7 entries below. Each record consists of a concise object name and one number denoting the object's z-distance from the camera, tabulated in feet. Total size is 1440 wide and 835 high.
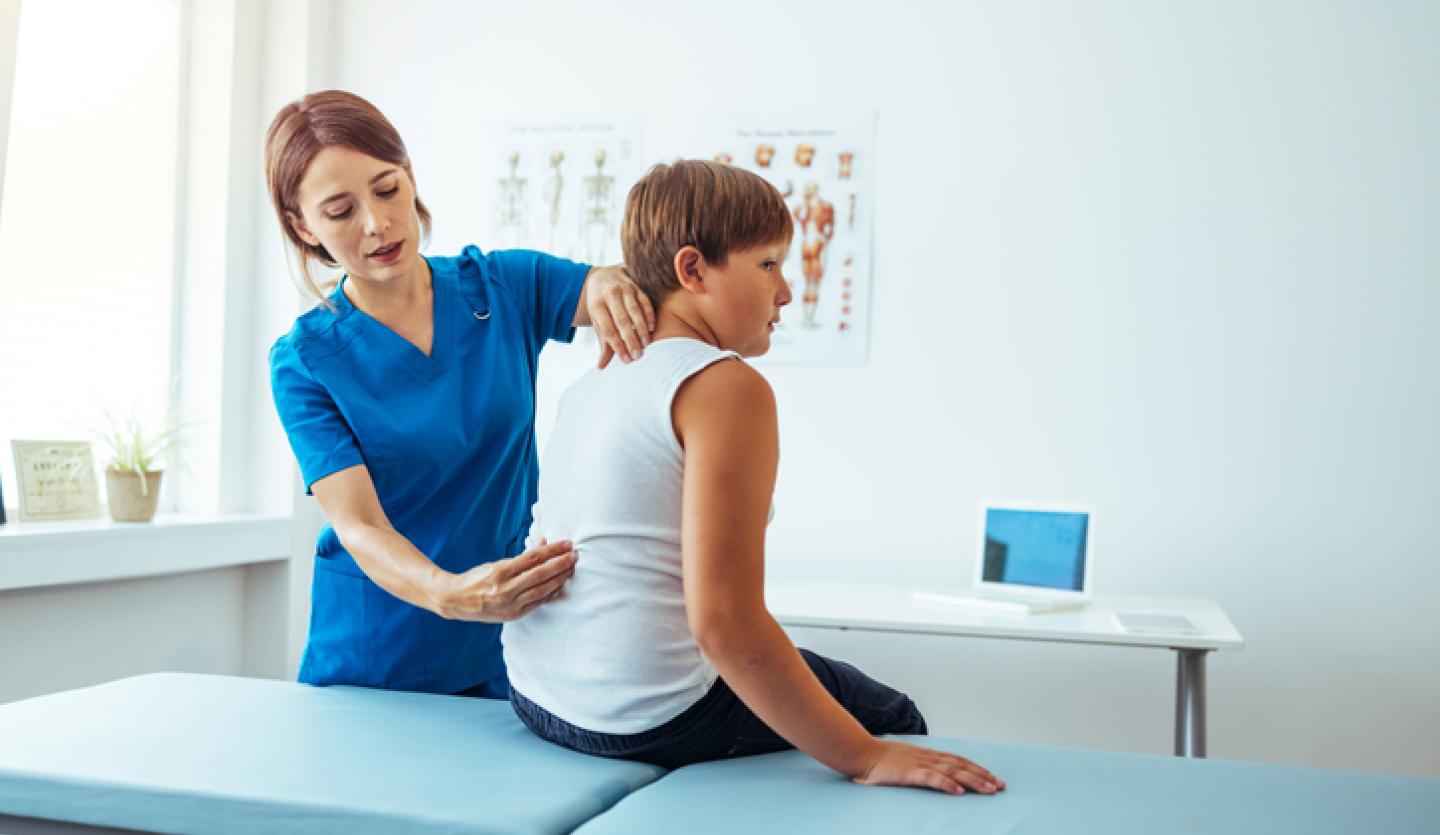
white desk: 7.23
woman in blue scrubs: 4.75
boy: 3.50
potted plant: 9.25
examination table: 3.34
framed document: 8.84
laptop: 8.39
